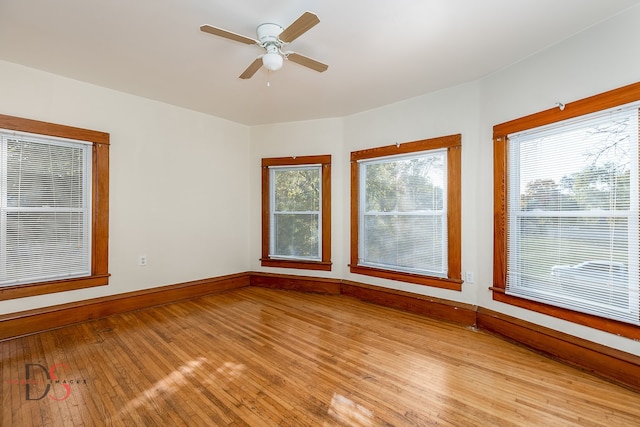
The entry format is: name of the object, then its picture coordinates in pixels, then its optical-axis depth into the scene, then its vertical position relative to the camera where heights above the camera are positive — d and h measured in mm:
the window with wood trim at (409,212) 3365 +41
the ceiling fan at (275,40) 1877 +1257
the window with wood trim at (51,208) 2863 +85
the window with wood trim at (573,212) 2100 +28
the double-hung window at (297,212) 4496 +51
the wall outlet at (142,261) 3707 -586
